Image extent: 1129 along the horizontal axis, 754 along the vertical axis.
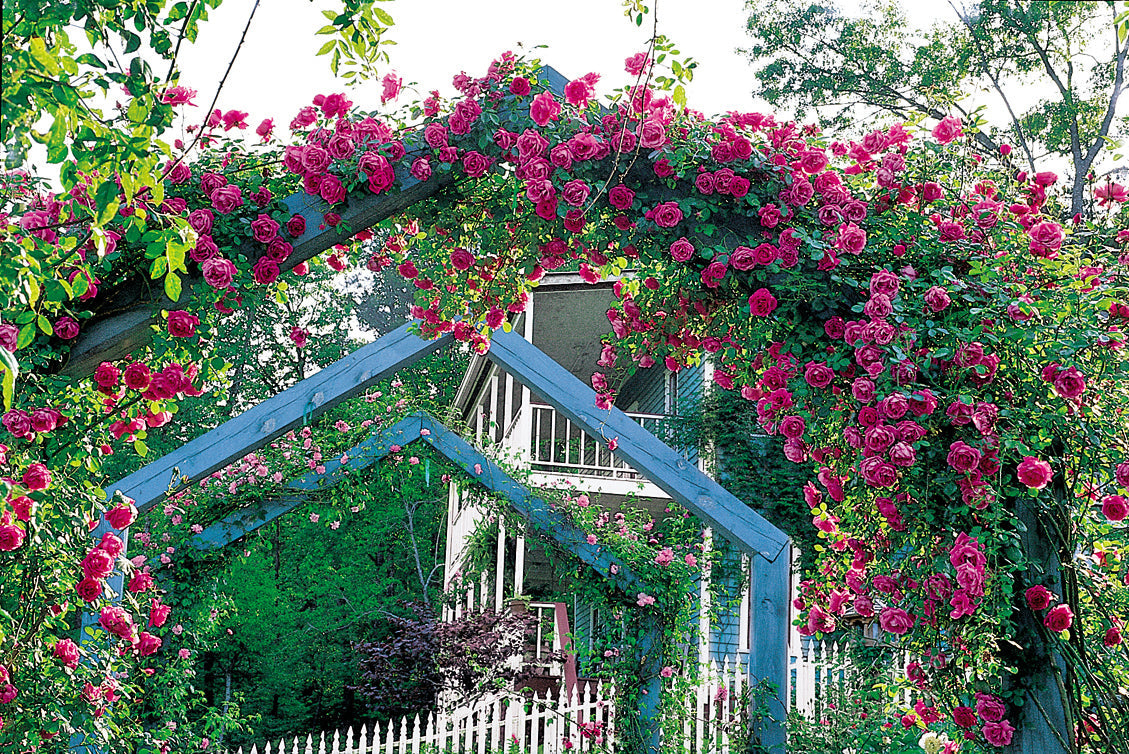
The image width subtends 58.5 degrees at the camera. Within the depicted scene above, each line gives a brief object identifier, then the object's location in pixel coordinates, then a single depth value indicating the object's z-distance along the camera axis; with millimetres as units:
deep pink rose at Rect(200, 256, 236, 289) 2816
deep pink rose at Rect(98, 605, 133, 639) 3275
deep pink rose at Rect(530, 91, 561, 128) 2920
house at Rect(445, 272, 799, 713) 9133
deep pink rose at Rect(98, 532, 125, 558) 2984
